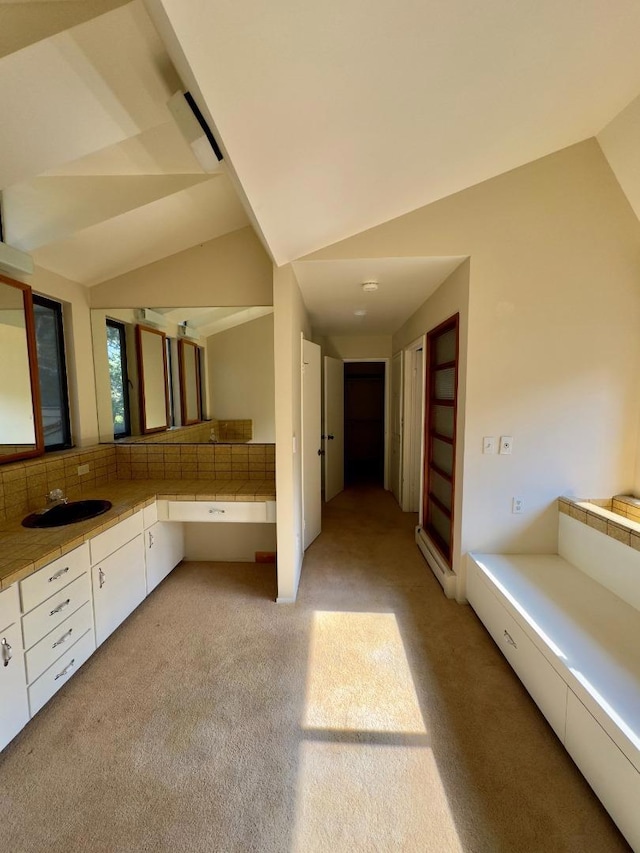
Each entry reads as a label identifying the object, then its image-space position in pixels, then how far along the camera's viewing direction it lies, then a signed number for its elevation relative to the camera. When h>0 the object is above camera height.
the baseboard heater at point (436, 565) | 2.40 -1.29
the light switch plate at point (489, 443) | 2.20 -0.29
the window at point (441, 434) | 2.59 -0.30
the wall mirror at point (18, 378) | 2.09 +0.15
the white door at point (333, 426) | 4.26 -0.34
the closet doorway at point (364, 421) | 6.23 -0.40
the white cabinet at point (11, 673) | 1.33 -1.08
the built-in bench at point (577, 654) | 1.12 -1.07
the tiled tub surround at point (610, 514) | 1.77 -0.68
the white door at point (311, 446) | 3.08 -0.44
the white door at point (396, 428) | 4.39 -0.38
